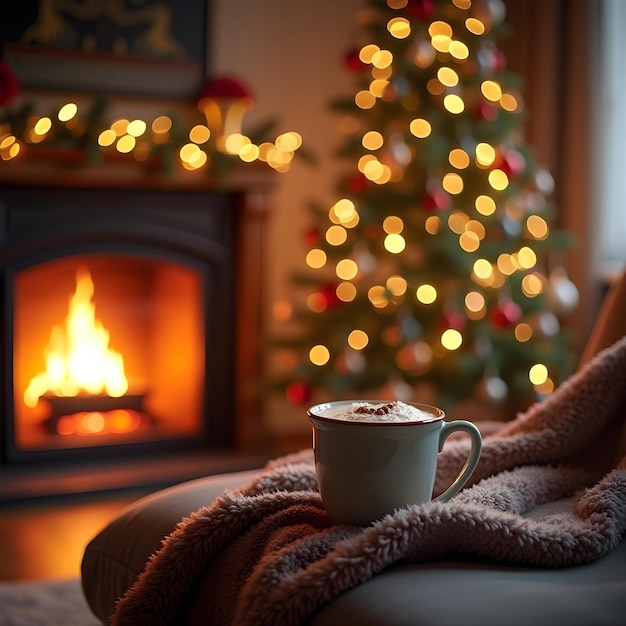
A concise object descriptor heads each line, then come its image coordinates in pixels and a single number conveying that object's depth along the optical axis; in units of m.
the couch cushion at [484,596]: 0.81
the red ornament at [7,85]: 3.06
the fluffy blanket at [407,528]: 0.89
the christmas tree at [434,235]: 3.32
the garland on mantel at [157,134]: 3.07
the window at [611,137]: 3.76
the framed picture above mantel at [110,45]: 3.32
